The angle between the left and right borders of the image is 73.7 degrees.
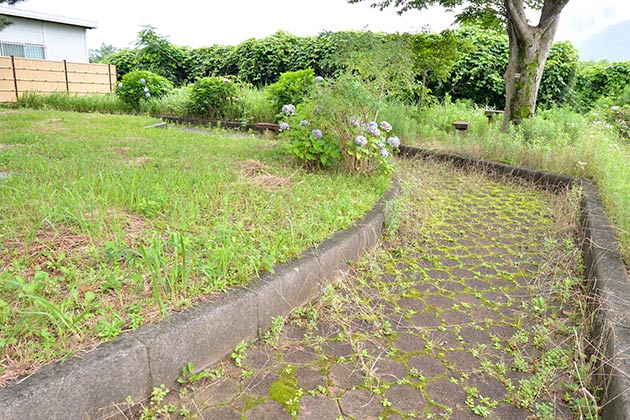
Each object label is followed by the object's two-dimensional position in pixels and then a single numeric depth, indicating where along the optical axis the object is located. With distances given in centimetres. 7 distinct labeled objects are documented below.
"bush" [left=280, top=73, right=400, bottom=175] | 448
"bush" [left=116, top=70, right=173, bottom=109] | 1139
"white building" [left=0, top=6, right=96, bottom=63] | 1726
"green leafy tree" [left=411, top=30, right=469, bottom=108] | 940
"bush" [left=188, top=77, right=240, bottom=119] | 1023
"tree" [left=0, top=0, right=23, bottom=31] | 912
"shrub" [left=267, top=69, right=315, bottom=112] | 910
